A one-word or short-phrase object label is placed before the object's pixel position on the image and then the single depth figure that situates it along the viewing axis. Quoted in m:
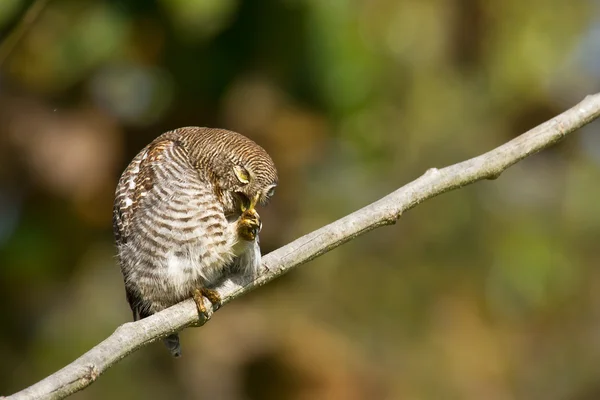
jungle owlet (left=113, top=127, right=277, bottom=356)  8.16
